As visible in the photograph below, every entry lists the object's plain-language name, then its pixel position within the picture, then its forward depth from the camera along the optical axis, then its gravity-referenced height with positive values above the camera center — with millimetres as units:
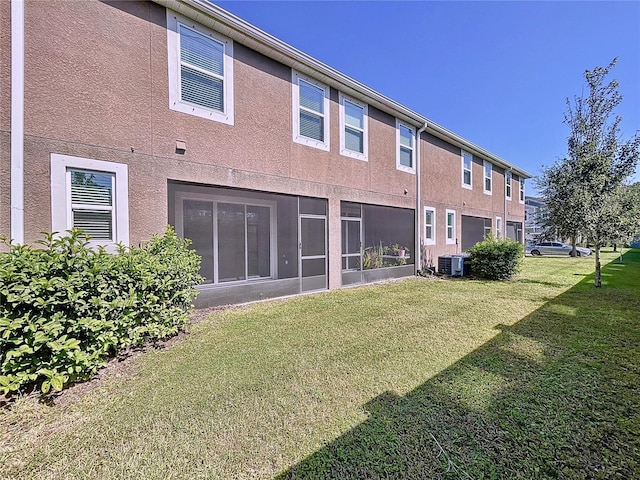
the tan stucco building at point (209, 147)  4812 +2091
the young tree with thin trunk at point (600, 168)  8945 +2154
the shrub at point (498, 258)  11391 -756
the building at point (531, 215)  35719 +3196
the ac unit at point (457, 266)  12523 -1122
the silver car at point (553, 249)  24809 -878
